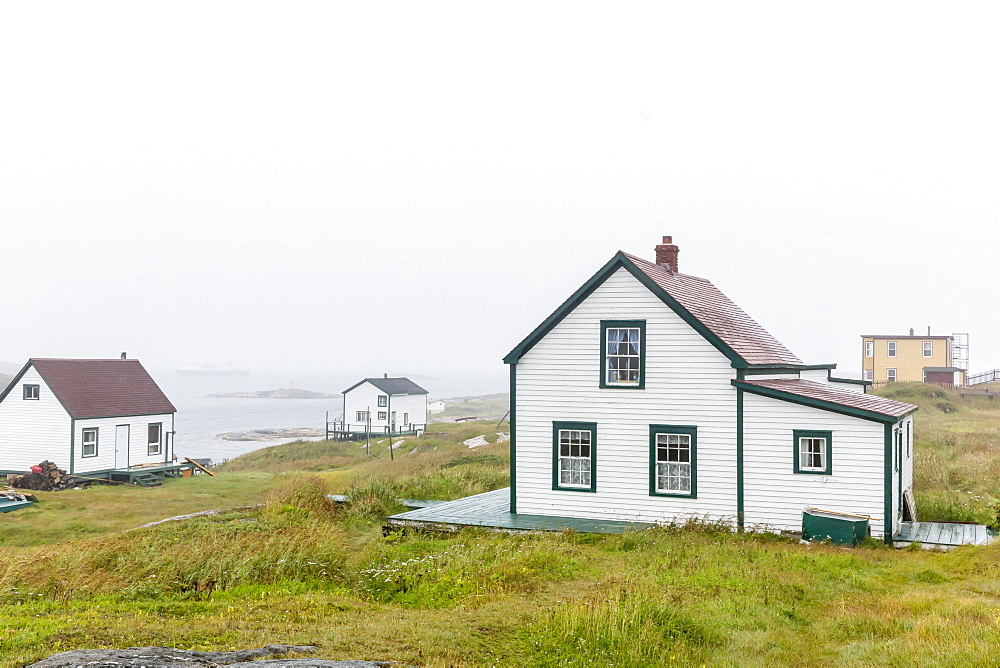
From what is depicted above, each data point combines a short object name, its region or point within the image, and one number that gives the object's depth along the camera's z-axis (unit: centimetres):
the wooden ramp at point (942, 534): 1839
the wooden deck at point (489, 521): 2030
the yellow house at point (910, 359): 7688
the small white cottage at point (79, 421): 3775
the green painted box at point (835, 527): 1831
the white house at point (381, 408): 7556
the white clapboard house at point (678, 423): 1916
